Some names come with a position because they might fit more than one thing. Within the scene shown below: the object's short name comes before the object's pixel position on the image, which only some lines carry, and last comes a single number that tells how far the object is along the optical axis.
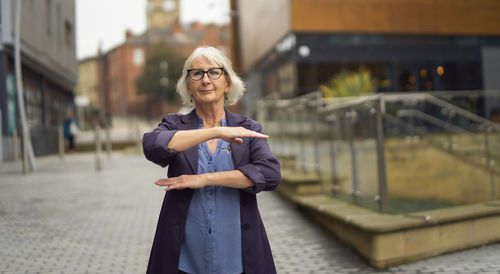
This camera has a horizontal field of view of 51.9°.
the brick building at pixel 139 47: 69.69
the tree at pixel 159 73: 55.62
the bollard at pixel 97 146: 13.26
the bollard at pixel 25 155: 11.94
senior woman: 2.22
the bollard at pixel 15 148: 14.52
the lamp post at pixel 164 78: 55.31
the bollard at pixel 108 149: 18.22
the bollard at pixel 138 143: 20.42
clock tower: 80.12
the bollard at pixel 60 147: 17.30
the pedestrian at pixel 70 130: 21.19
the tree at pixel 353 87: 15.24
